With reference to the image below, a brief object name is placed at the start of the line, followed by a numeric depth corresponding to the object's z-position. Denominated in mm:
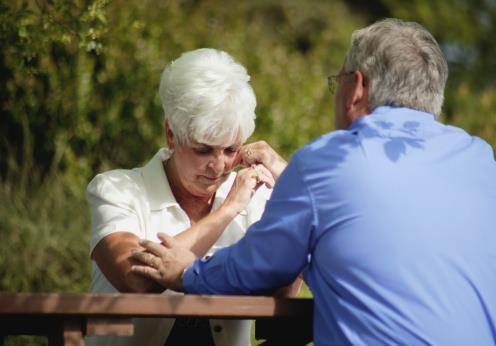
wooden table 6227
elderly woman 8125
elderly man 6277
